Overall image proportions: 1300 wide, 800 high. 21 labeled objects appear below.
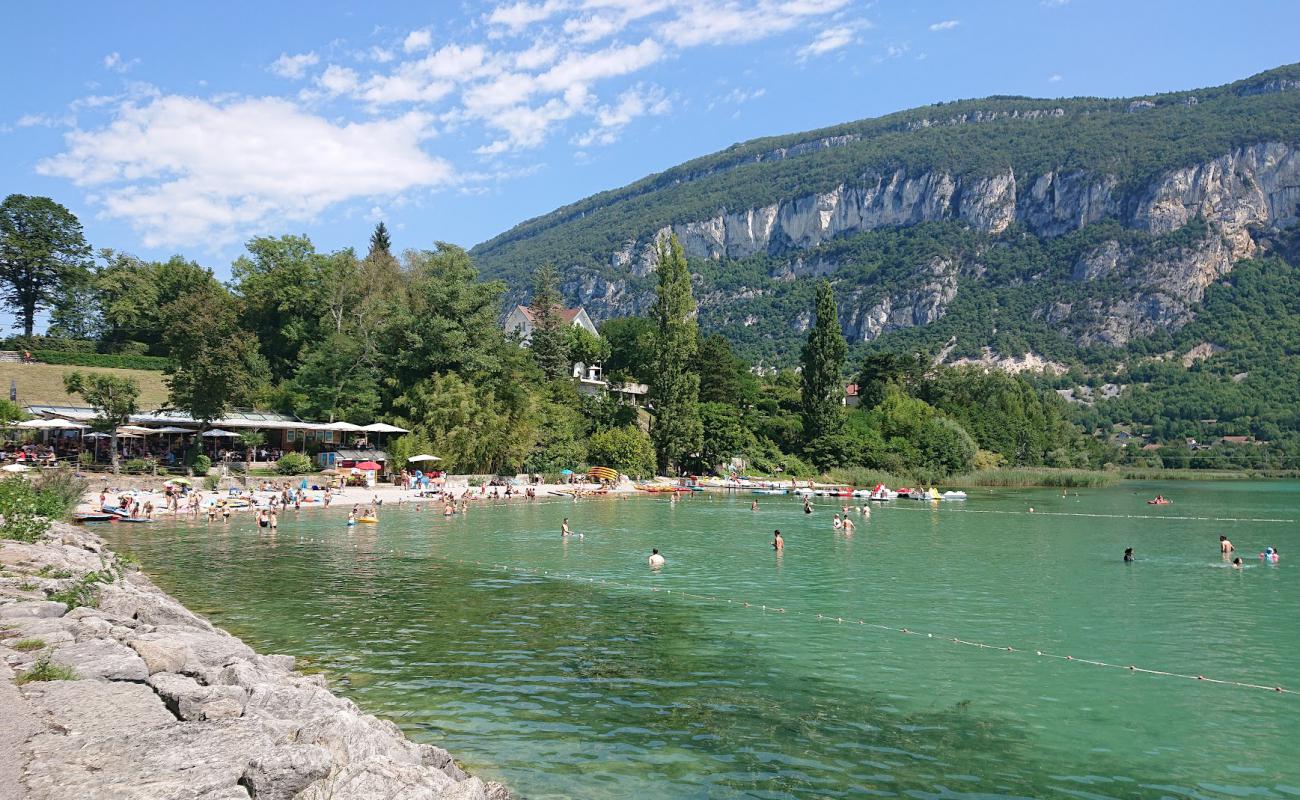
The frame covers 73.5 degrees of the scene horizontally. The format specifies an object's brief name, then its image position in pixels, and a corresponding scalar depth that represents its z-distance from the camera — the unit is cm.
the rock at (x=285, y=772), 774
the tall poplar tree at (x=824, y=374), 8212
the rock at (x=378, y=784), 796
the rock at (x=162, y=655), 1159
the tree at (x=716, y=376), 8900
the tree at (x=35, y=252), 7931
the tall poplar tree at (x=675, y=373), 7512
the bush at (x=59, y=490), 2750
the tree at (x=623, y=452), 7431
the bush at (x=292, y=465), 5525
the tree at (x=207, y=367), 5141
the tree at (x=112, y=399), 4656
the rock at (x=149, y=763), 717
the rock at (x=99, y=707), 863
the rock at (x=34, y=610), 1302
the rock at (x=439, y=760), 1012
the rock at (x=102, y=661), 1058
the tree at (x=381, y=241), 9812
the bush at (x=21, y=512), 2155
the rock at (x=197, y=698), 973
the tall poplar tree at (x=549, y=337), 8438
